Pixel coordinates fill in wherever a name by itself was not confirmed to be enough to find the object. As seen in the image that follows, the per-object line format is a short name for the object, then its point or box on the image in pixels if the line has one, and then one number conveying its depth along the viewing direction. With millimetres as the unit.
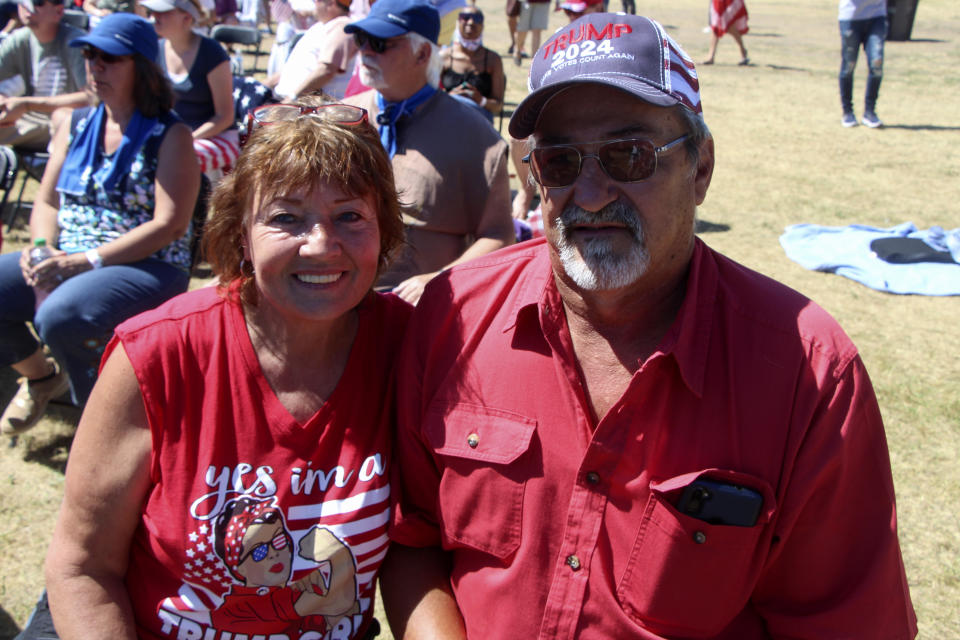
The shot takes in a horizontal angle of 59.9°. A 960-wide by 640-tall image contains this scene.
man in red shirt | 1724
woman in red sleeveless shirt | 1938
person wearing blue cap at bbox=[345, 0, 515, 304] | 3369
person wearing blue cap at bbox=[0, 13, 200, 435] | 3574
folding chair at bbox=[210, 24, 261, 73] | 10039
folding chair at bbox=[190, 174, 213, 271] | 4219
